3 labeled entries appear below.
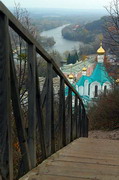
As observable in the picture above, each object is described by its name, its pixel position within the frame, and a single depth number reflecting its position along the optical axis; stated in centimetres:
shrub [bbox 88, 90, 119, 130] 1606
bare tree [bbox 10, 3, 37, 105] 941
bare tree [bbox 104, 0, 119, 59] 1688
